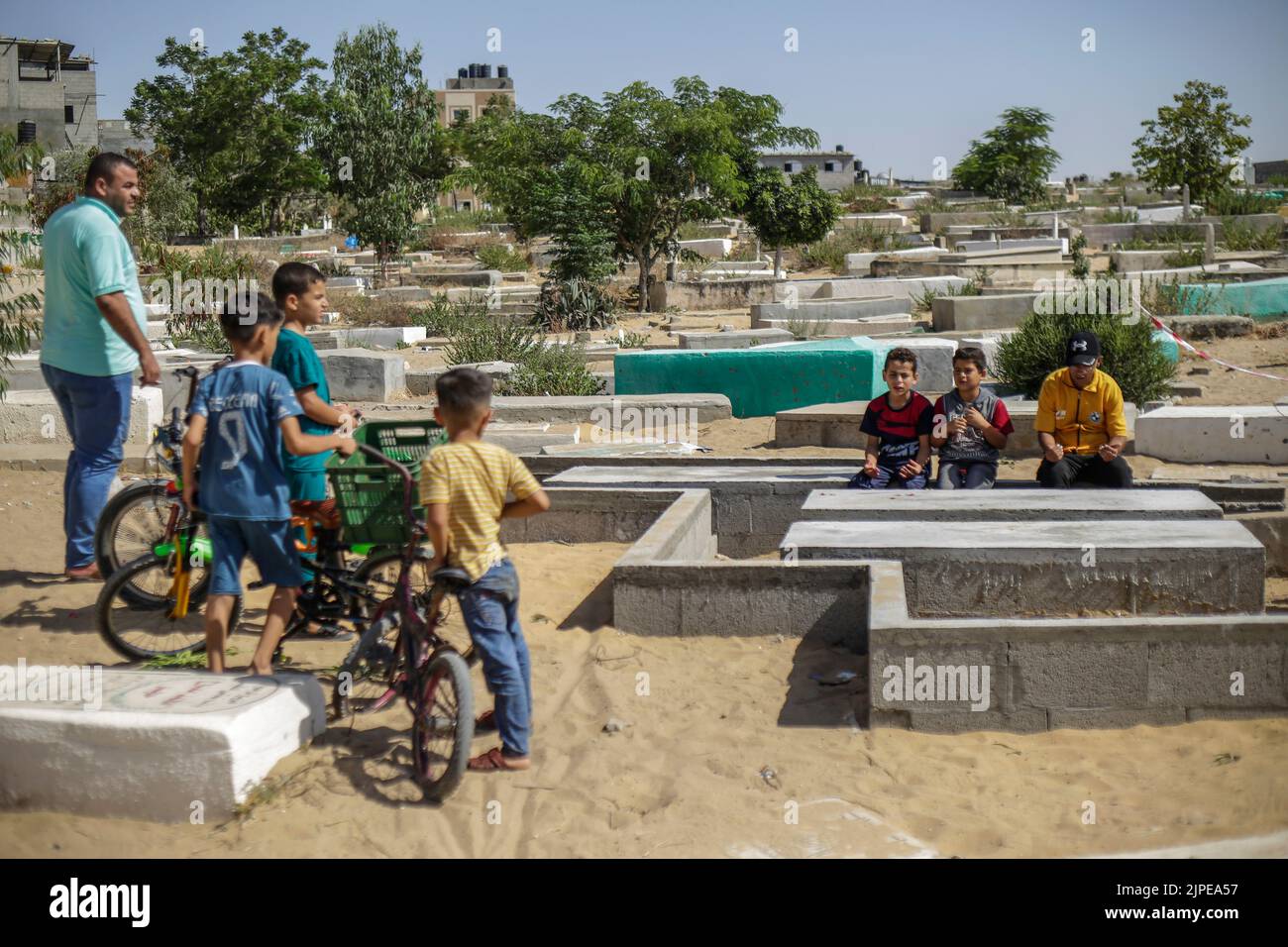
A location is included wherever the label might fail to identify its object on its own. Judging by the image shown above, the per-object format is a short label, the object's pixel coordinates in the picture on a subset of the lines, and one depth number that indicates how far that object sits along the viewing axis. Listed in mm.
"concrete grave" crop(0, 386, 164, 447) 9047
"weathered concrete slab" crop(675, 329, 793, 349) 16188
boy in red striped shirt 6855
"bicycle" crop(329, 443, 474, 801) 3963
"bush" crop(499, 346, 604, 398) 12609
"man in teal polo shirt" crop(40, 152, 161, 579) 5453
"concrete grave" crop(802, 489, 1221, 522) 6090
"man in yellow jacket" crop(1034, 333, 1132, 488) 6863
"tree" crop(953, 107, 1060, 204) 46594
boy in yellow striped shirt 3988
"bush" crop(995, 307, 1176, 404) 10898
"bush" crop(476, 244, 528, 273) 35156
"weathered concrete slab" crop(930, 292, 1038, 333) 16984
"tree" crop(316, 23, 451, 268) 35203
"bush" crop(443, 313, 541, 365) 14461
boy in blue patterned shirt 4352
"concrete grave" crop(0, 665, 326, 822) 3912
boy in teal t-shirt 4859
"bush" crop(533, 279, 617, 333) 21172
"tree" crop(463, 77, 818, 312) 23703
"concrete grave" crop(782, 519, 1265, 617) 5344
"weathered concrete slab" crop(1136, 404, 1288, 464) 9211
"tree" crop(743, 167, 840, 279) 28172
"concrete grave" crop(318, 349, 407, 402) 13188
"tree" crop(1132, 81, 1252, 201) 30047
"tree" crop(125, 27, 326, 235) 46219
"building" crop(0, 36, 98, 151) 52312
